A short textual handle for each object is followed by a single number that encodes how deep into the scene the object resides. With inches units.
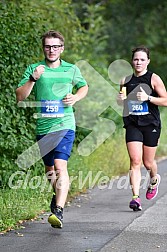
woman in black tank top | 649.2
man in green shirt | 551.7
